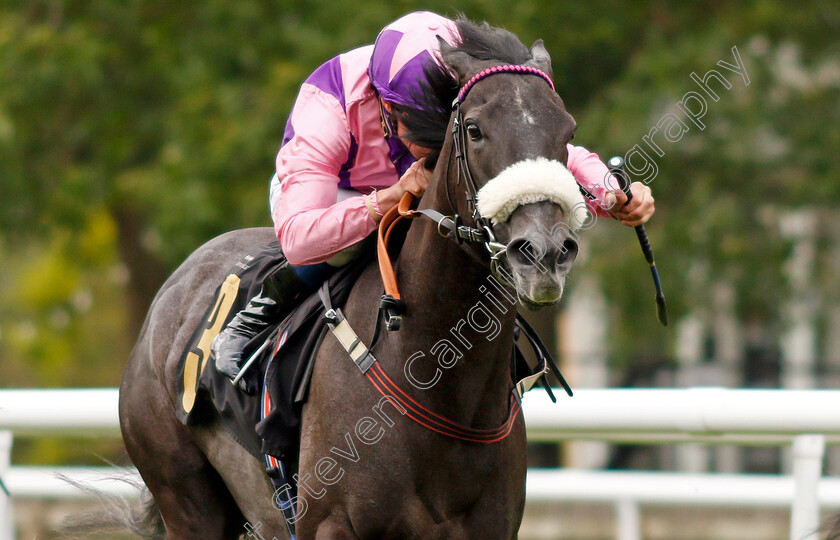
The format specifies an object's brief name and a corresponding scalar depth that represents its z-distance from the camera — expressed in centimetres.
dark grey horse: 529
